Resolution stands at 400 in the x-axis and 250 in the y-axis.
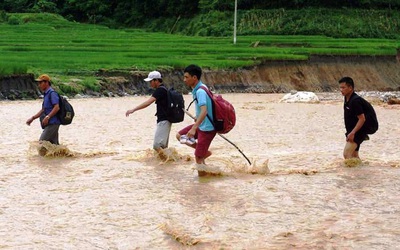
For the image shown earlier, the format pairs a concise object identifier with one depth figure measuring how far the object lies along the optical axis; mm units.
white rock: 30359
